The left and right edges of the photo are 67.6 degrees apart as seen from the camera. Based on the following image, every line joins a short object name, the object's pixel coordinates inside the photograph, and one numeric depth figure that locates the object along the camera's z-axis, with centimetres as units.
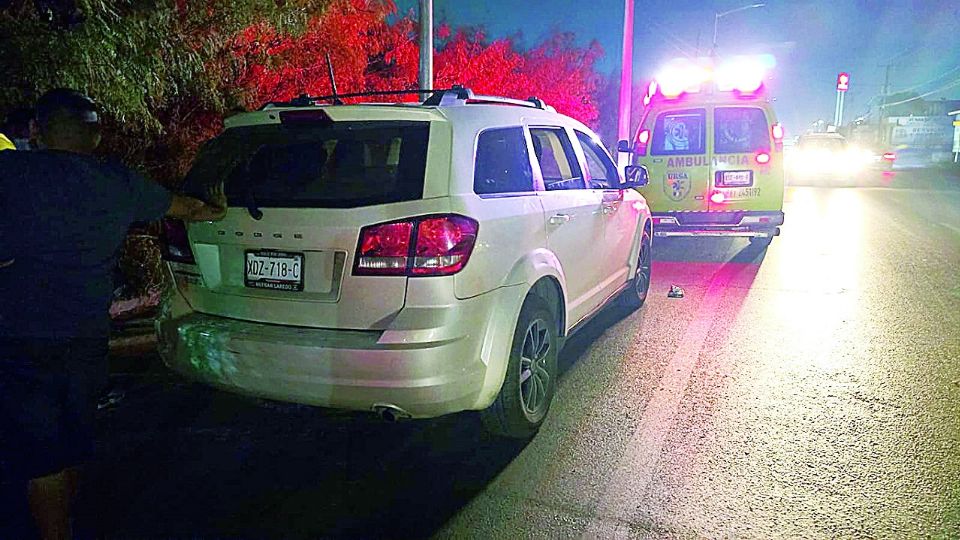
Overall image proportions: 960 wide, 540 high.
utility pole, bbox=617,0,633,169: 1490
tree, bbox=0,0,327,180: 442
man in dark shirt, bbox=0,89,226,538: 258
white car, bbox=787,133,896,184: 2652
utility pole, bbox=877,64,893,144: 6588
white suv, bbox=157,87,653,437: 313
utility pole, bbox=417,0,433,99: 822
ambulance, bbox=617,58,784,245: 913
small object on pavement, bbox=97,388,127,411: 440
